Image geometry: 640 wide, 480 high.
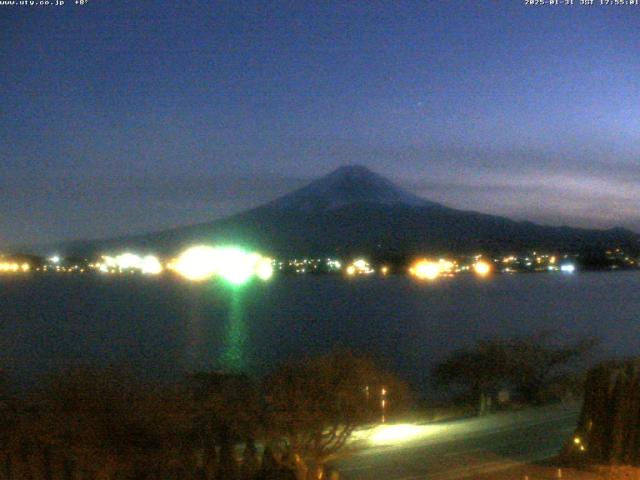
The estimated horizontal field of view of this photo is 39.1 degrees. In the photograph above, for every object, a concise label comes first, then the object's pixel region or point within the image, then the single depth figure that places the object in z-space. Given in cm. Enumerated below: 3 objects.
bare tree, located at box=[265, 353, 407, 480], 830
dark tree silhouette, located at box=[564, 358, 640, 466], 909
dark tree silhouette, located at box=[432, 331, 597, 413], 2392
